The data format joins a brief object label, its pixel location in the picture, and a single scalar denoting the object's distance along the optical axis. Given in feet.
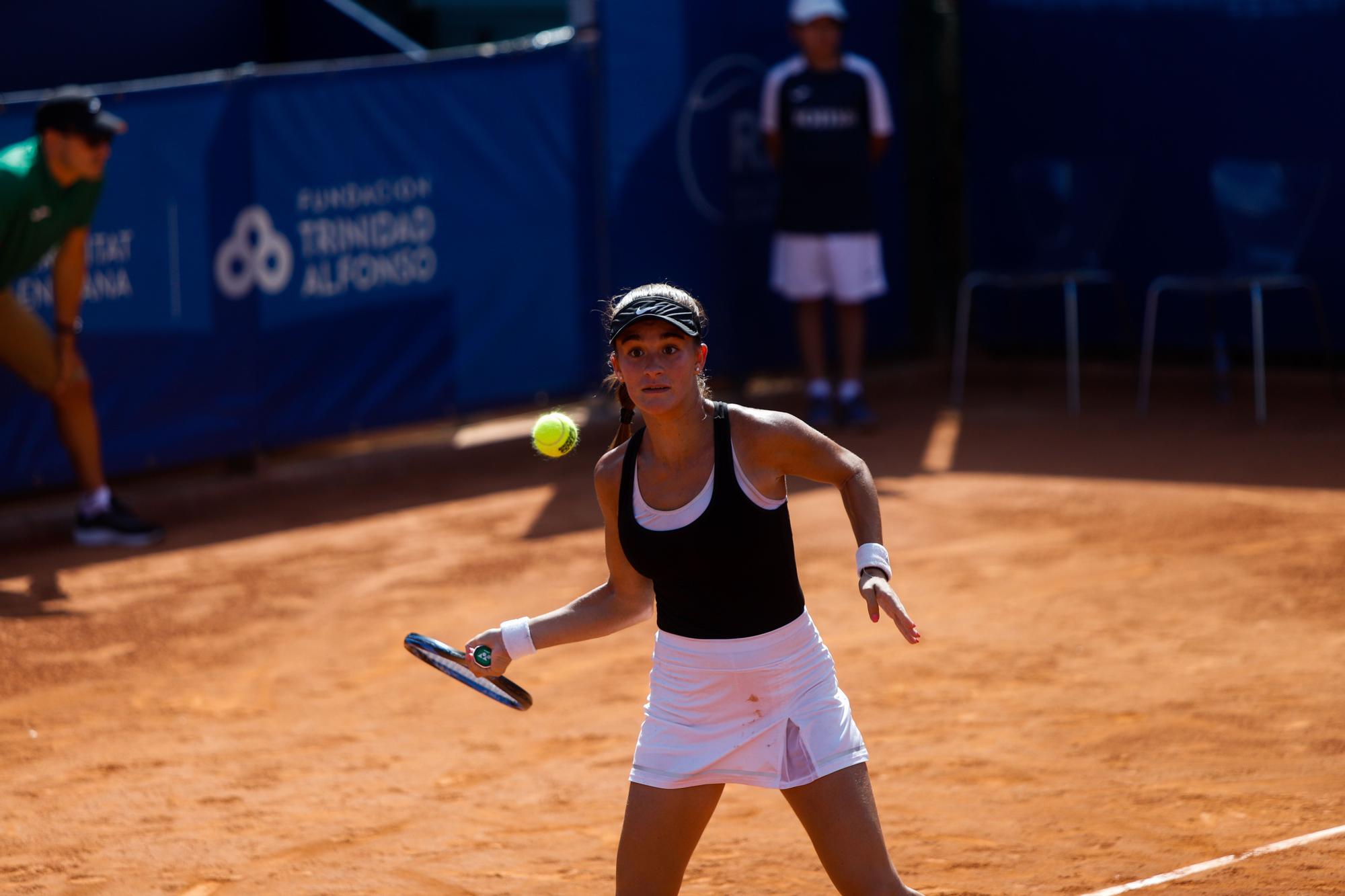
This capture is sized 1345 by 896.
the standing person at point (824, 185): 72.69
